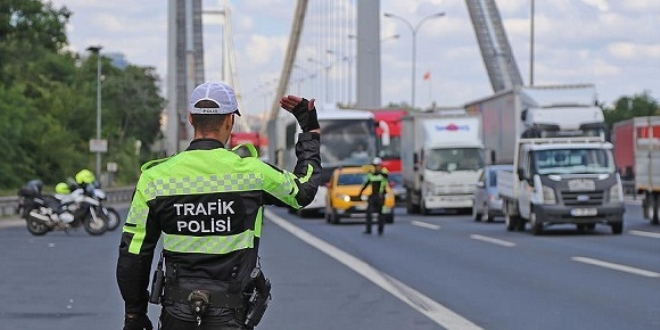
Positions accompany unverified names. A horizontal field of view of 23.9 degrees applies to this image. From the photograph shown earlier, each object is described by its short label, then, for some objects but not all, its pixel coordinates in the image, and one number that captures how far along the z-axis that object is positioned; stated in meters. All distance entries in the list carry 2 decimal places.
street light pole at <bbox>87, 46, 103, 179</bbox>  74.31
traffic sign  68.95
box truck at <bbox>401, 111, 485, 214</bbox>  47.22
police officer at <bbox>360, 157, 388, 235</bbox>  32.28
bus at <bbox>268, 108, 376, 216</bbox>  49.28
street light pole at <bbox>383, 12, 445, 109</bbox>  89.19
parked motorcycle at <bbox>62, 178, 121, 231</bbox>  33.12
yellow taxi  40.28
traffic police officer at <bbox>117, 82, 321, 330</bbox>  6.00
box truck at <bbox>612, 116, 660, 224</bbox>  34.00
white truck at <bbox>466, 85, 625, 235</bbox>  30.80
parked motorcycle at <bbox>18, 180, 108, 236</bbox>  33.22
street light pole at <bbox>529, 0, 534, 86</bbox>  71.12
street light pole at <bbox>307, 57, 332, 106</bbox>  121.39
